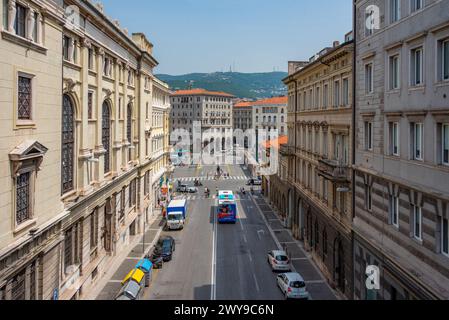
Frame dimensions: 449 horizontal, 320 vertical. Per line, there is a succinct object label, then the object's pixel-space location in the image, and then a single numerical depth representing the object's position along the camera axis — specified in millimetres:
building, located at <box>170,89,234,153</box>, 147625
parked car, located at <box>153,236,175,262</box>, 34656
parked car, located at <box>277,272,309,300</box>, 25625
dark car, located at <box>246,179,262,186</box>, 82825
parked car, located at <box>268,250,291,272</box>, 31672
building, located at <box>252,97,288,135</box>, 118812
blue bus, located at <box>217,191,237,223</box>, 48688
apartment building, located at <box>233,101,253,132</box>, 168125
